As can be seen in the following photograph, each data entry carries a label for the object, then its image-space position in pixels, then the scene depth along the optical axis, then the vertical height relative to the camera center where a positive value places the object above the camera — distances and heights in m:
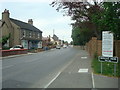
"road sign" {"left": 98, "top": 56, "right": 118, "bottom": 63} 10.55 -0.95
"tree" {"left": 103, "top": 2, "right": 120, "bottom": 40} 9.90 +1.33
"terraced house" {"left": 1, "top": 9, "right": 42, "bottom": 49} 52.91 +2.91
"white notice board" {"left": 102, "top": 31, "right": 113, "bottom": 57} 10.80 -0.13
